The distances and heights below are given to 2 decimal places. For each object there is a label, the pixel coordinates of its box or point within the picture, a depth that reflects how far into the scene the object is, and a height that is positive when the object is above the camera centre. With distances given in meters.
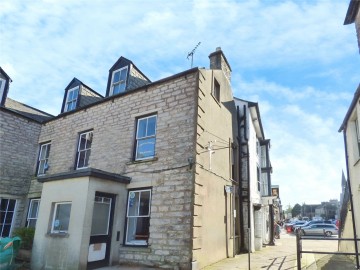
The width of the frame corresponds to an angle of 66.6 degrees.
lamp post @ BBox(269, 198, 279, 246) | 18.67 -0.59
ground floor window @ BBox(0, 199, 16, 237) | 13.73 -0.51
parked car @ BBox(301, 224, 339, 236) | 28.59 -1.09
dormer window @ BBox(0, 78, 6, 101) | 15.11 +6.29
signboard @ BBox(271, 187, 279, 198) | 32.70 +3.19
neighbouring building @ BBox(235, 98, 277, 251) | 14.70 +1.85
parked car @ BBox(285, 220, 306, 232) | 37.16 -1.39
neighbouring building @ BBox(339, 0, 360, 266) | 9.60 +2.56
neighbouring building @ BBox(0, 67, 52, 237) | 14.01 +2.30
